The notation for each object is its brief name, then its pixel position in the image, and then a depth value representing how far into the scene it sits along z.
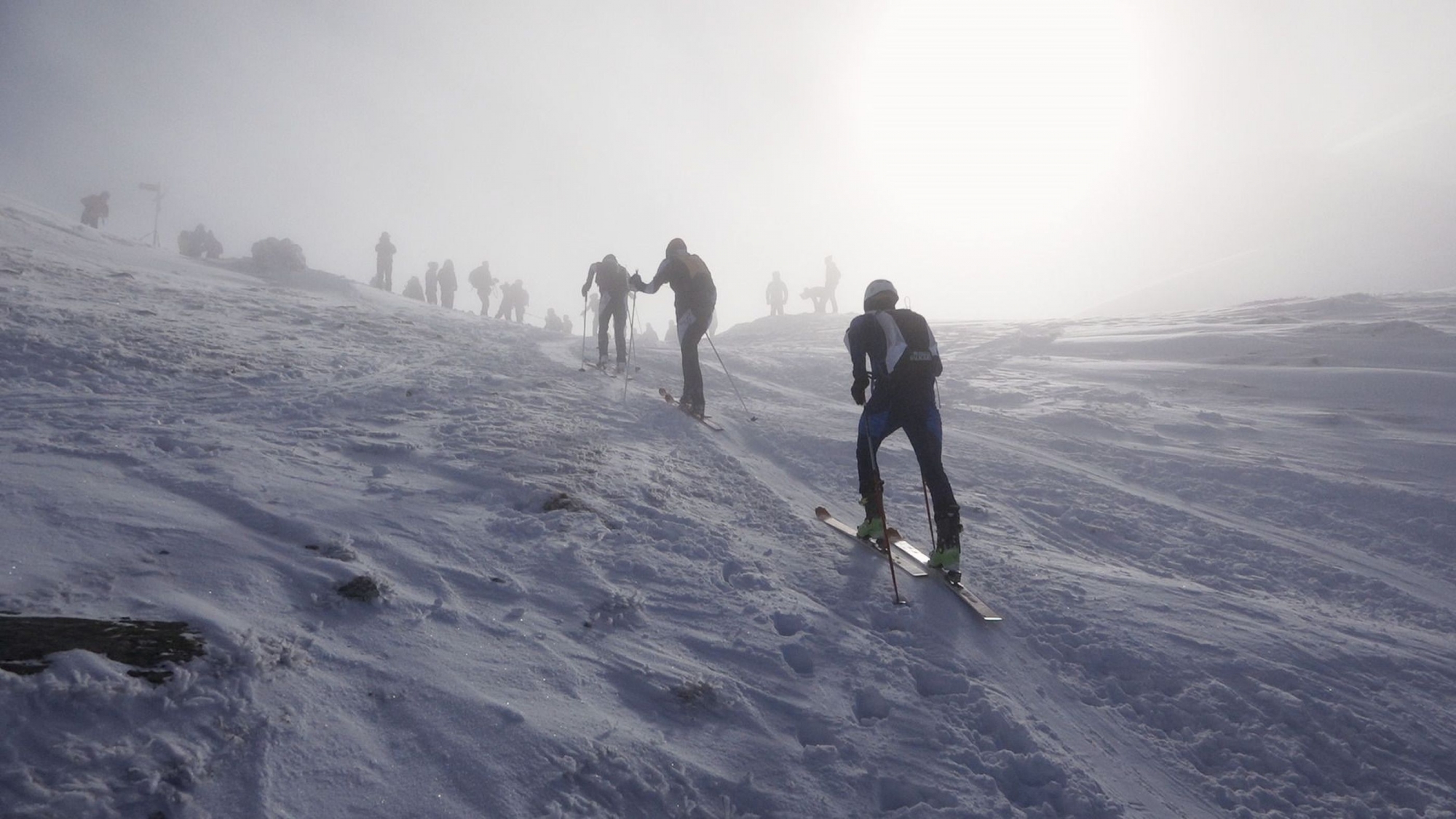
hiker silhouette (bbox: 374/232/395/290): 30.44
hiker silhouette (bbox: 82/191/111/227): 27.41
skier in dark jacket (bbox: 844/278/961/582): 5.29
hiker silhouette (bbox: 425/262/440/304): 32.62
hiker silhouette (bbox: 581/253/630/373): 12.97
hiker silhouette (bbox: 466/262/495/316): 34.34
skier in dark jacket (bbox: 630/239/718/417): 9.58
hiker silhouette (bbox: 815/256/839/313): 37.50
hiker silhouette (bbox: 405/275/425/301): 34.34
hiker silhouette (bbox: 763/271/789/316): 37.44
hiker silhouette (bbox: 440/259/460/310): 32.09
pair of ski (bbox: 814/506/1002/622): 4.62
